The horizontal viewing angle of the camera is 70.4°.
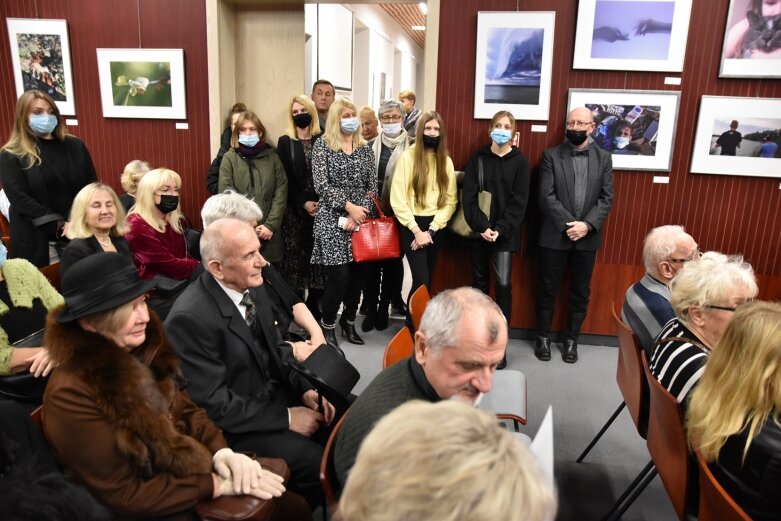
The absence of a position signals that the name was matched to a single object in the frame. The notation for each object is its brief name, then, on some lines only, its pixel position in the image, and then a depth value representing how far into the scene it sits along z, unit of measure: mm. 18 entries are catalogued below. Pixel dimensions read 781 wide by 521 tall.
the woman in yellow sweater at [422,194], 4219
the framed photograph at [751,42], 4020
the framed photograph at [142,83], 4906
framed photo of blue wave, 4270
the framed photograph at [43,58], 4938
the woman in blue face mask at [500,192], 4195
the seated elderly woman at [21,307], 2256
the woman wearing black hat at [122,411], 1434
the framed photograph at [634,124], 4270
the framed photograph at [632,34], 4117
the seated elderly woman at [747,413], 1516
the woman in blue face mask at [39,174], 3773
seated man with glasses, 2588
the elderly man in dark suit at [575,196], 4172
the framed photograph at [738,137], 4172
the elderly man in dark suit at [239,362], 2025
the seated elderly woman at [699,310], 2021
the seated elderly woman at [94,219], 3078
